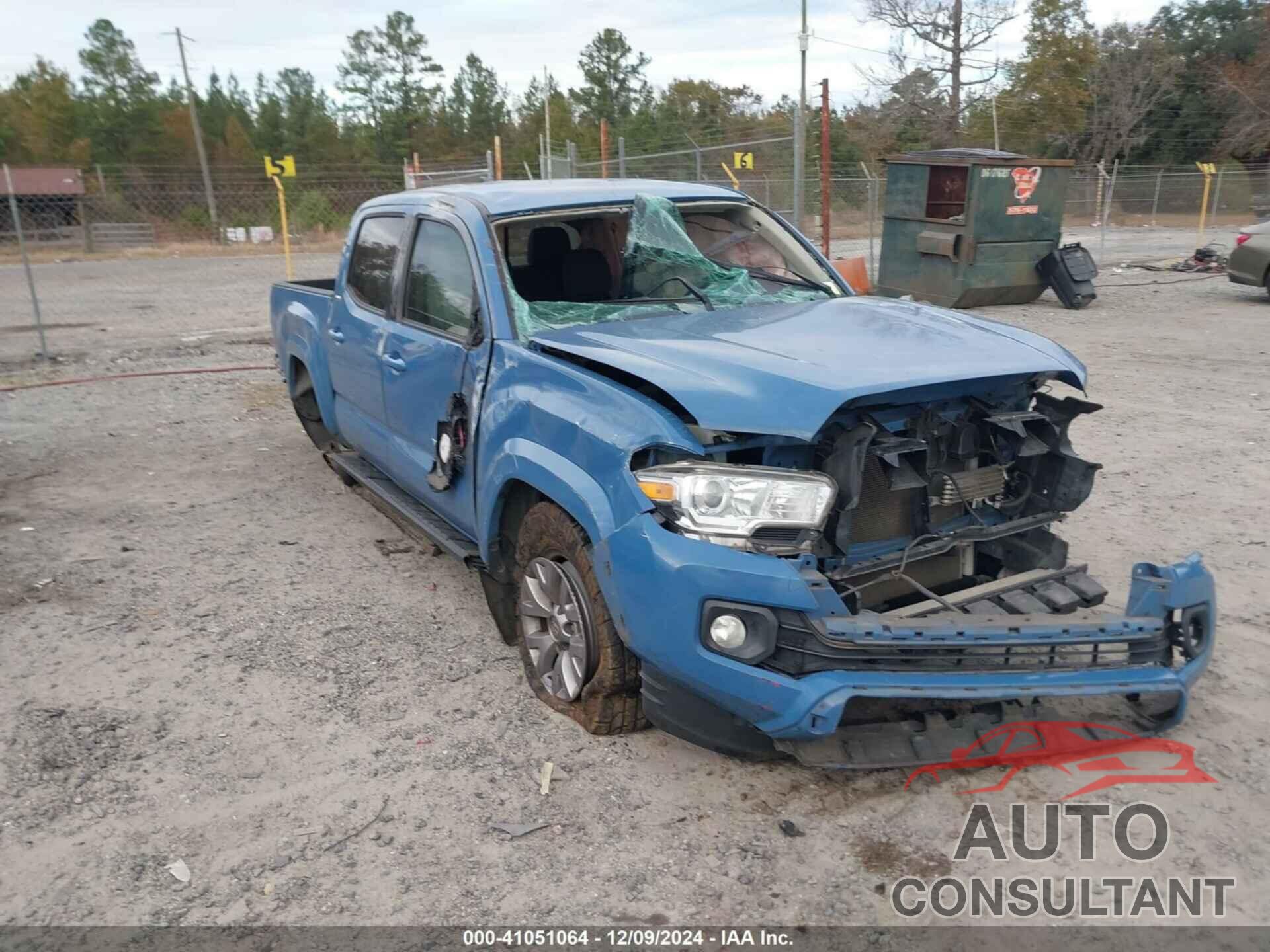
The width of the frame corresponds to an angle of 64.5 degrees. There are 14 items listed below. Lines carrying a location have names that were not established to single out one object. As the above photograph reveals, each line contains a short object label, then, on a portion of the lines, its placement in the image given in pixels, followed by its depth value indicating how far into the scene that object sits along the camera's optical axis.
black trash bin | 13.84
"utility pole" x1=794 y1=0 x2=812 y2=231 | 12.66
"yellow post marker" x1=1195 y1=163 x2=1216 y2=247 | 25.61
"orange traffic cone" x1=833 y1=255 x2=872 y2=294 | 13.77
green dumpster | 12.93
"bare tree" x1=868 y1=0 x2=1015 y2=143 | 35.84
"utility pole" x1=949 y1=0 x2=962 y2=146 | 35.97
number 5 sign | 16.83
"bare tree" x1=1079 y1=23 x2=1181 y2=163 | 40.88
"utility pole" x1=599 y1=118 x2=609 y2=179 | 15.94
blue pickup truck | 2.92
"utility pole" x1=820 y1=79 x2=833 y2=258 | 12.88
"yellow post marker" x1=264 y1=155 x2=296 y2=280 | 16.78
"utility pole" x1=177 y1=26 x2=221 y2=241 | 31.44
